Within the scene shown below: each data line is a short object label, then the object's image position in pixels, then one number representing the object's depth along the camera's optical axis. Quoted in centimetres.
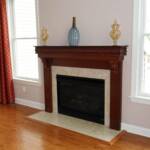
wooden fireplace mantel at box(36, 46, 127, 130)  296
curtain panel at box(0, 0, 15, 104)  432
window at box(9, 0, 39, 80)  420
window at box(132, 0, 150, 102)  286
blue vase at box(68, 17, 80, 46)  335
